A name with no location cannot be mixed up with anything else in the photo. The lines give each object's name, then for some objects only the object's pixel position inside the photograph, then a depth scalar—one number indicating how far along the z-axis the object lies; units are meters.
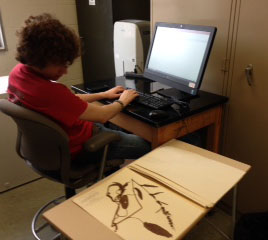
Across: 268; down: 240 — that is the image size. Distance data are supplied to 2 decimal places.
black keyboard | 1.49
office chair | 1.21
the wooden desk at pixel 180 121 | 1.41
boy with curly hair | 1.20
